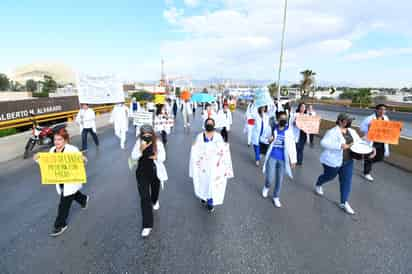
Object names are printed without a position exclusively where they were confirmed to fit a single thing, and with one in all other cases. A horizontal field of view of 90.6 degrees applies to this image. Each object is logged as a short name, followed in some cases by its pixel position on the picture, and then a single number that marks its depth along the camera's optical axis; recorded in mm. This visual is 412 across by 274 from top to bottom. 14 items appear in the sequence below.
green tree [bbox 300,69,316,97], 45875
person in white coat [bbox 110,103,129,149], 7633
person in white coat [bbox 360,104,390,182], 4477
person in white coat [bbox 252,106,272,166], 5388
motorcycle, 6432
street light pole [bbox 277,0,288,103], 15854
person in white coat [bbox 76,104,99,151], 6730
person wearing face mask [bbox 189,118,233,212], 3225
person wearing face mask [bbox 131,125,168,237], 2816
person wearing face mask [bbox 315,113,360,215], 3305
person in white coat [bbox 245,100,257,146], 6498
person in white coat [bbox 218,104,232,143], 7511
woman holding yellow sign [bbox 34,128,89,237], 2820
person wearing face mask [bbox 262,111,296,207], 3488
